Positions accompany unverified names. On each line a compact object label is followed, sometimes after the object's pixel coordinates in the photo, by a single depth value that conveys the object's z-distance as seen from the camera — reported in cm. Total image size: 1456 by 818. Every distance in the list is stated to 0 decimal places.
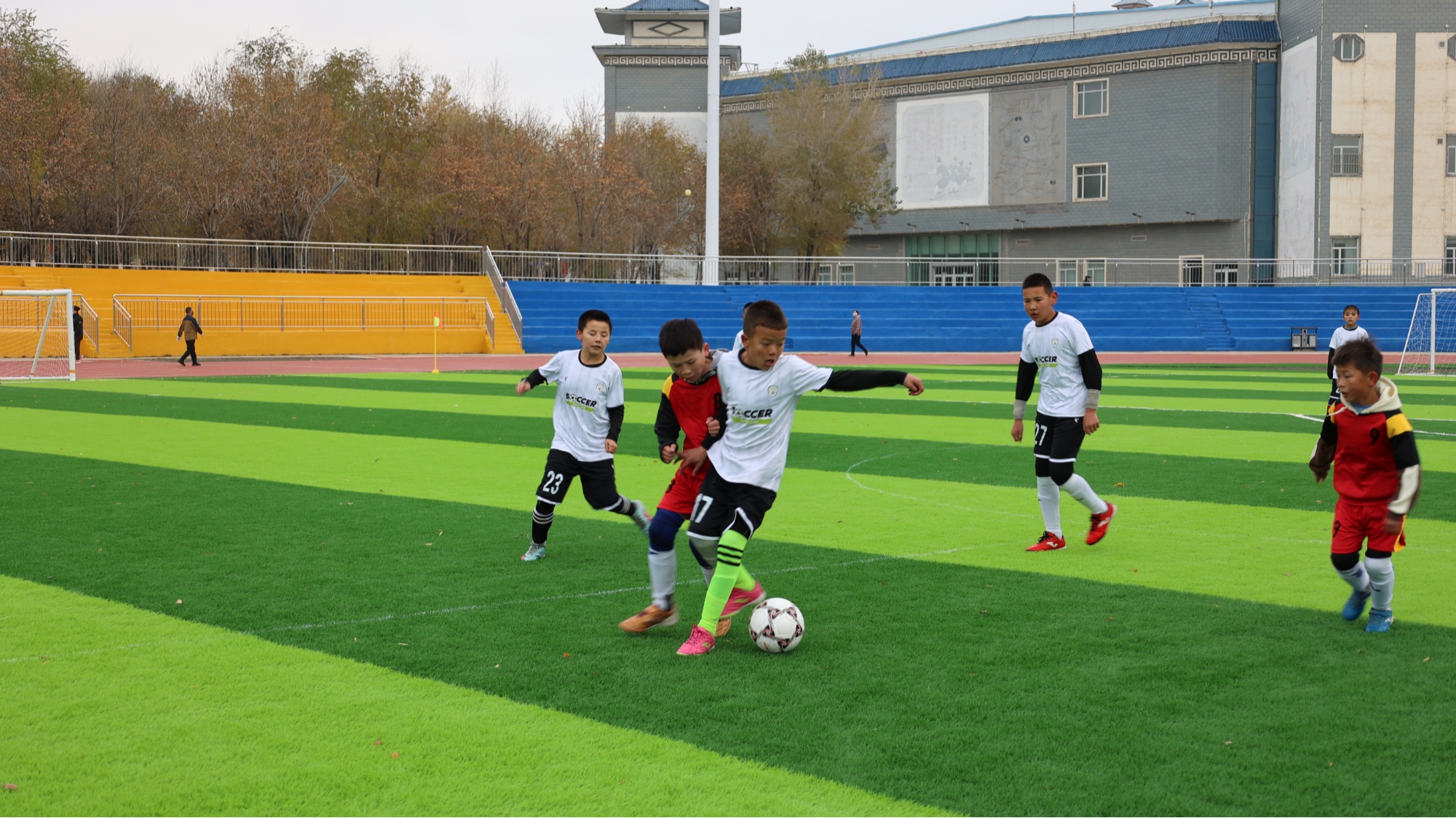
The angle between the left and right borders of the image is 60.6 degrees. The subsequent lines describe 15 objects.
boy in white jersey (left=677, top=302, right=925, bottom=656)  612
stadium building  5350
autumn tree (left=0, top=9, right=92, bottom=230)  4625
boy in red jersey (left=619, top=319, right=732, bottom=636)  630
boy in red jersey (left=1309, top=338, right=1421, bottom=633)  605
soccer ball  607
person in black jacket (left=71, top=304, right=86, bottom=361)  3341
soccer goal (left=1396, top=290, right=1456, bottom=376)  3197
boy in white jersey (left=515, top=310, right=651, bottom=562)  834
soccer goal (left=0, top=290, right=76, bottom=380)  3294
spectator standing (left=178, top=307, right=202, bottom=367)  3284
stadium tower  7006
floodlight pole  4170
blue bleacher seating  4375
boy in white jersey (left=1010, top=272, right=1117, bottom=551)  873
